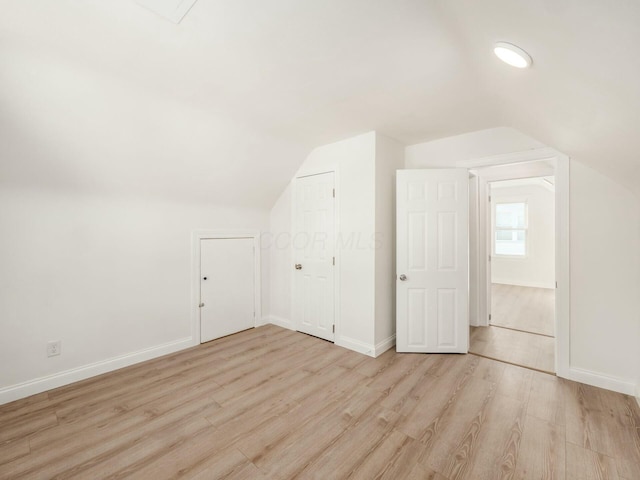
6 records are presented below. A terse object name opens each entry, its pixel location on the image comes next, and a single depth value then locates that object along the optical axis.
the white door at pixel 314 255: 3.48
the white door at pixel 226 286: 3.47
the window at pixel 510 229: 6.78
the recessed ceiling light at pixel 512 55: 1.26
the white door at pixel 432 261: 3.05
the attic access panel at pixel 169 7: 1.34
